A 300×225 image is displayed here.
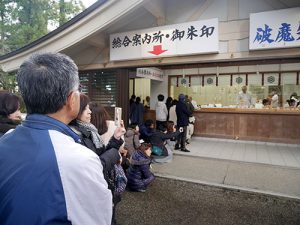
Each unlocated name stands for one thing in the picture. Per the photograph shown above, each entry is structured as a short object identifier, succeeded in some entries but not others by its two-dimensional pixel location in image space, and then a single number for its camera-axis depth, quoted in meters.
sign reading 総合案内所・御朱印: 5.37
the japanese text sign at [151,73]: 8.36
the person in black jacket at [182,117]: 7.91
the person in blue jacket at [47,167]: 0.90
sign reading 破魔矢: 4.66
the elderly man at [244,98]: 11.02
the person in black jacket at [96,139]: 2.19
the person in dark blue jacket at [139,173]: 4.73
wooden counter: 8.95
